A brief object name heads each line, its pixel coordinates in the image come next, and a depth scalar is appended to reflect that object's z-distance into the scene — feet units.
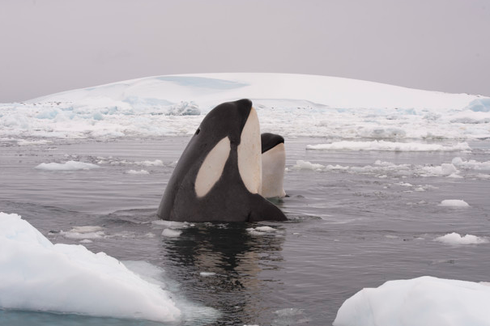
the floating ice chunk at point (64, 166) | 47.44
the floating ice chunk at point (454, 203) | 31.81
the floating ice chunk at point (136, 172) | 45.60
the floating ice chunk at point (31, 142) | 80.48
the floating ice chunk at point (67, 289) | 13.47
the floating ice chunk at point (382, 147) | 77.02
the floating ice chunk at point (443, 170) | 48.45
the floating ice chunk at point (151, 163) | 52.76
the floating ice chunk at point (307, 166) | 50.39
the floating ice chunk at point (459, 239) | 22.54
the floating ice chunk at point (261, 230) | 23.72
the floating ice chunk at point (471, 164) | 54.29
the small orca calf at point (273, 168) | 34.24
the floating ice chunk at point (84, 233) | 22.78
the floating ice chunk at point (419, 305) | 10.68
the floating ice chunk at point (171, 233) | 23.01
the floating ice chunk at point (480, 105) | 191.21
